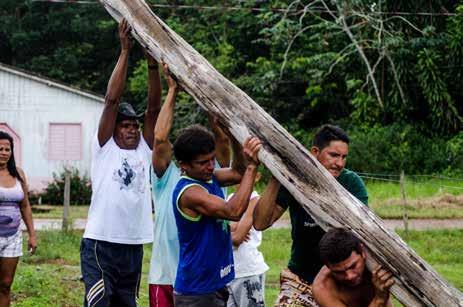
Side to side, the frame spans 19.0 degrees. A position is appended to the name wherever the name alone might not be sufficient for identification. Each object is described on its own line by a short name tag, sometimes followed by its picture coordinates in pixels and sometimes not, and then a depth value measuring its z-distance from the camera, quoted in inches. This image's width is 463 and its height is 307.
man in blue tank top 299.3
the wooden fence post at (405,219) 921.9
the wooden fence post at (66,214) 959.5
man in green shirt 319.9
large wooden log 282.3
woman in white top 485.6
